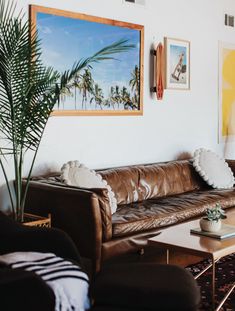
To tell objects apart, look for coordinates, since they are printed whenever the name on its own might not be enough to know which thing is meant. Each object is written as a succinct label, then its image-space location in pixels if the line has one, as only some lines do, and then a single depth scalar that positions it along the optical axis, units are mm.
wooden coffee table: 2971
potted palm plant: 3350
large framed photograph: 4219
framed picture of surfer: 5327
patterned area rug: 3369
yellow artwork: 6180
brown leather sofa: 3418
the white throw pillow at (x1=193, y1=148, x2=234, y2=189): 5121
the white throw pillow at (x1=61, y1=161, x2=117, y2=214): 3926
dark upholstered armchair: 2072
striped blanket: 2262
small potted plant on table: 3331
